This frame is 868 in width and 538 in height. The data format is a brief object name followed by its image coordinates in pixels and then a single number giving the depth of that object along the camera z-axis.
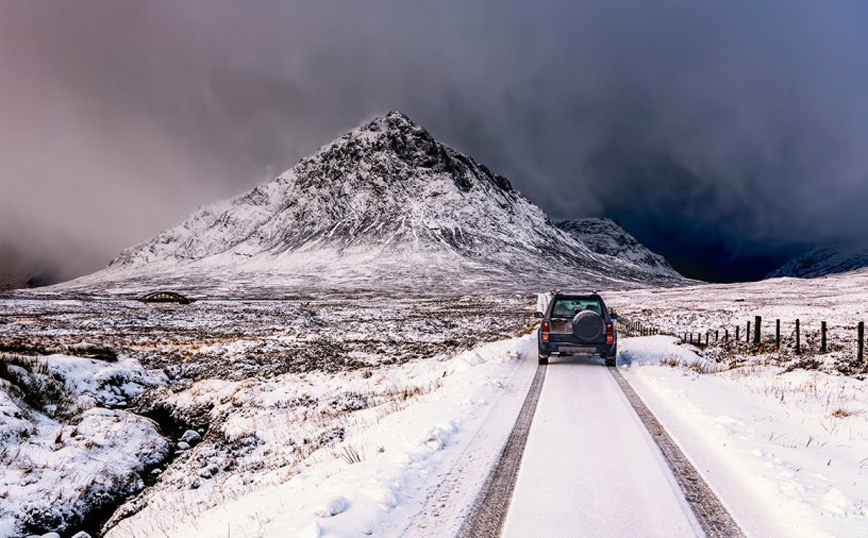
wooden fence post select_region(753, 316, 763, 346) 21.86
